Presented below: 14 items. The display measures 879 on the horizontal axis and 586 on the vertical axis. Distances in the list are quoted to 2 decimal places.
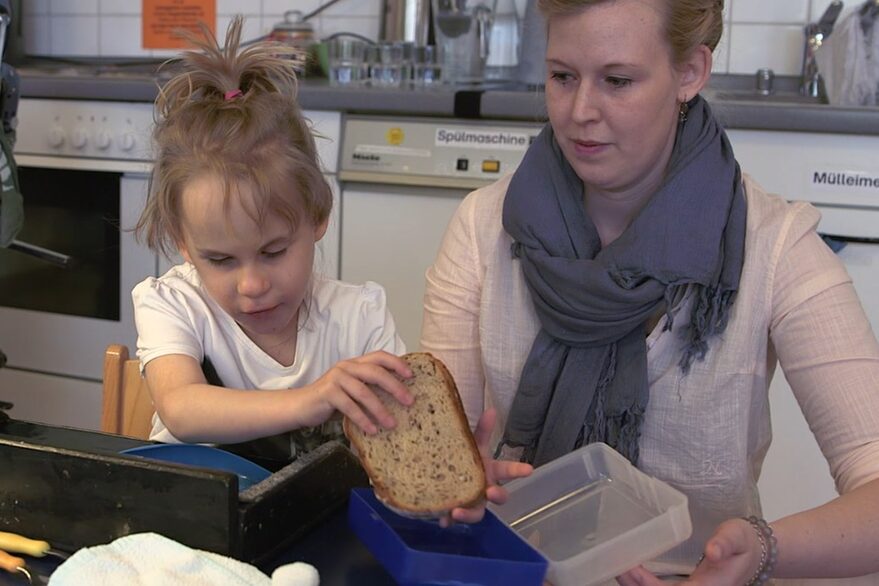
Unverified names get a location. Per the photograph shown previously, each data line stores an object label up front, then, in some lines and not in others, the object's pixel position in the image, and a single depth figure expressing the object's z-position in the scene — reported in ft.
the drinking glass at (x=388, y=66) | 7.98
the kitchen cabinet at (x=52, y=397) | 8.29
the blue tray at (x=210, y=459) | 2.72
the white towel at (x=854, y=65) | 6.74
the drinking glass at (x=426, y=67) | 7.95
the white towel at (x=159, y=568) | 2.24
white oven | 7.84
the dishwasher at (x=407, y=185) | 6.89
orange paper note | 9.64
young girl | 3.42
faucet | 7.57
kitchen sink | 7.25
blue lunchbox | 2.22
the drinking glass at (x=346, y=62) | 8.01
